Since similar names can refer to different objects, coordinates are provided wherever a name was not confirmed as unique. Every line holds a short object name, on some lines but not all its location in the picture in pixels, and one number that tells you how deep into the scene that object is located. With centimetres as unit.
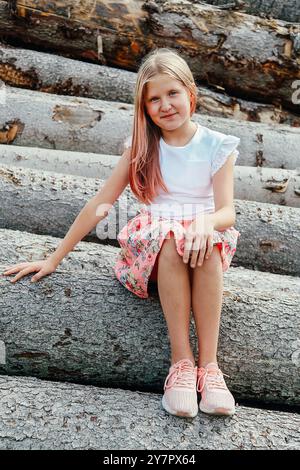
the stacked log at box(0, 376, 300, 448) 165
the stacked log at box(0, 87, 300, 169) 354
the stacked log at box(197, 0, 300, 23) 479
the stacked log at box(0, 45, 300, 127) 411
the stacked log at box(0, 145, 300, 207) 320
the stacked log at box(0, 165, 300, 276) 271
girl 179
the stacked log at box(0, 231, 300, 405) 195
